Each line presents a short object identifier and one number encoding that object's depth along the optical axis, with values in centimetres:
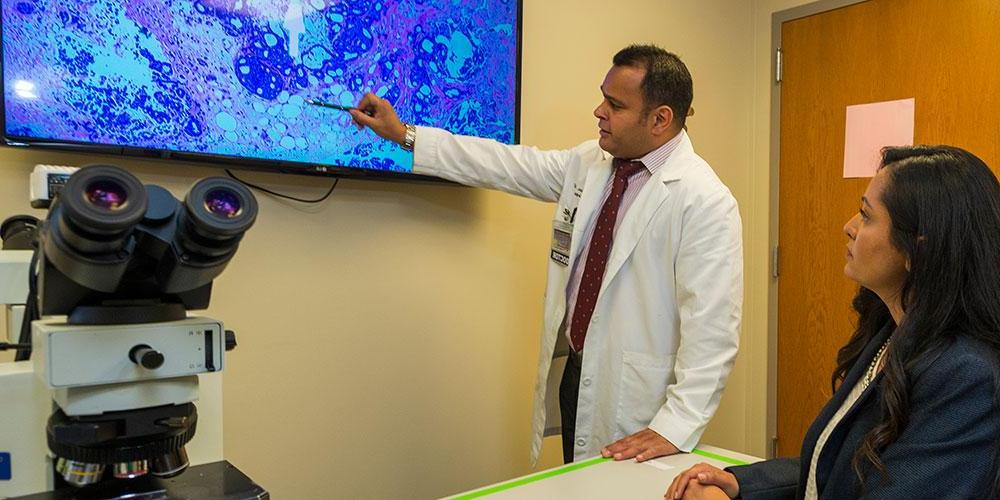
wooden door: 255
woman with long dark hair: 96
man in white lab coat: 174
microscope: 74
